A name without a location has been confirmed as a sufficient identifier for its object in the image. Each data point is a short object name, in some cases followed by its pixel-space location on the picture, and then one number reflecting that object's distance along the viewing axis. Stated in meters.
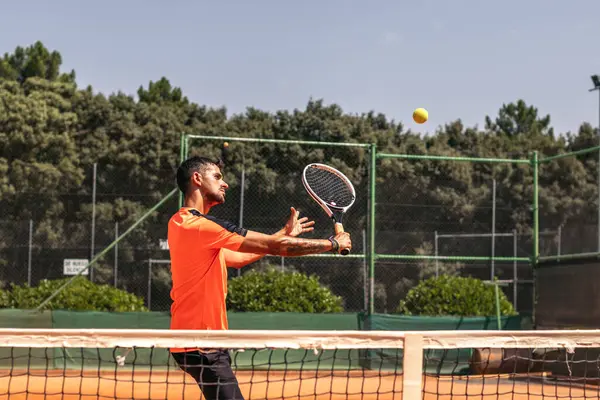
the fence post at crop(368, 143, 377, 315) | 13.44
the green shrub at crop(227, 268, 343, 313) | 14.26
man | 4.45
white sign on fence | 18.98
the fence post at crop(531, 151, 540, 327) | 14.25
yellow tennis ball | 10.77
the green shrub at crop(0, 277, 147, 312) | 14.41
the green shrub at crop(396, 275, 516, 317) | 14.79
